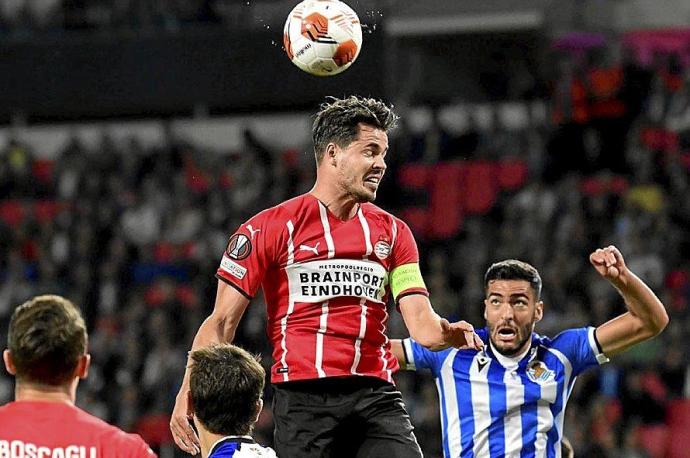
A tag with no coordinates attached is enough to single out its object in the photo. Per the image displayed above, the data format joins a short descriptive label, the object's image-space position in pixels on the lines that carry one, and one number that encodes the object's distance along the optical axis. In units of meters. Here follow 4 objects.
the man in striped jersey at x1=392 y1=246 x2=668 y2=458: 12.50
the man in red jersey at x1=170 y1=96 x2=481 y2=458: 11.00
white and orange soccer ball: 12.54
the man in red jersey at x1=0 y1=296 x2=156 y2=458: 7.85
